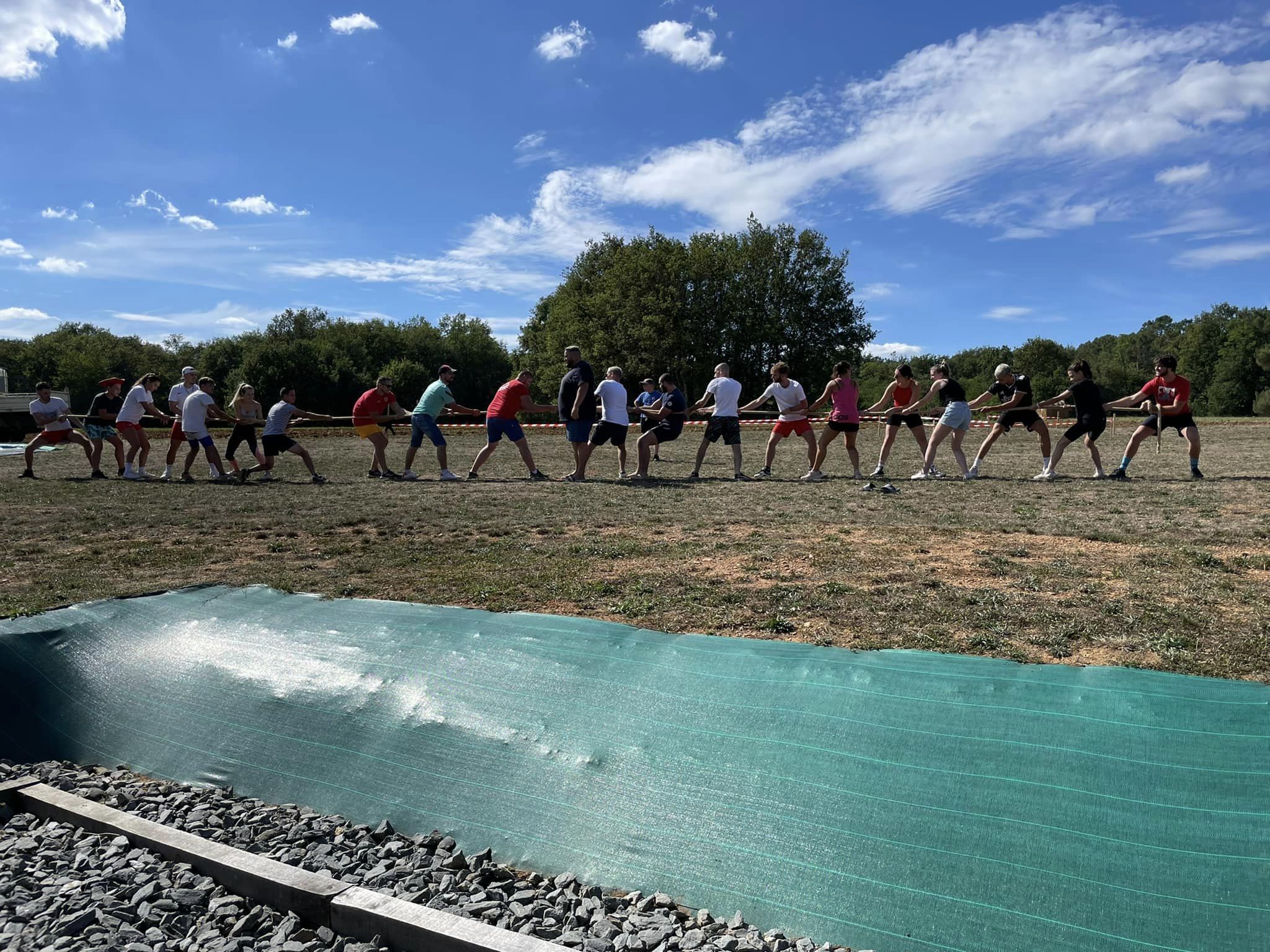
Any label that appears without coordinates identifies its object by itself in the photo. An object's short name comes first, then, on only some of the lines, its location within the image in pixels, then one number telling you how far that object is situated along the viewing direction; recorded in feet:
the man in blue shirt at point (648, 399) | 57.41
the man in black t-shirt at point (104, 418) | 49.96
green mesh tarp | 9.04
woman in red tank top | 42.60
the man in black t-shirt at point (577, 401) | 42.47
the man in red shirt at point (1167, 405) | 41.60
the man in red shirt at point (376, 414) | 47.98
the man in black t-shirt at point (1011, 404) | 43.09
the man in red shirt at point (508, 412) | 44.19
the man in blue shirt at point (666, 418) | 44.98
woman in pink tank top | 42.39
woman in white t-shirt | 48.88
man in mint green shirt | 45.50
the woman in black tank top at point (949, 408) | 41.75
